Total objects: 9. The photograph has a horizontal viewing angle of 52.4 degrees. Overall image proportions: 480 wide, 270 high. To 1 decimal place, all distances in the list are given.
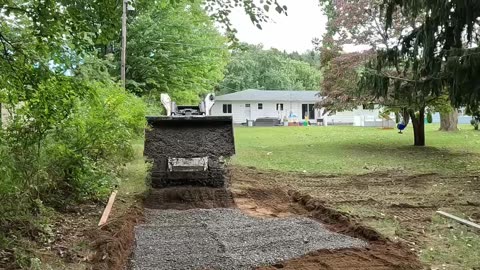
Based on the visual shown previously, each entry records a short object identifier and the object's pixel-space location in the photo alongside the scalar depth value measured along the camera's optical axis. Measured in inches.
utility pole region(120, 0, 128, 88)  713.6
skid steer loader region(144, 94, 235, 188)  339.0
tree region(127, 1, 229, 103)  908.6
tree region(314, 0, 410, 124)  716.7
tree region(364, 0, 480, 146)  343.0
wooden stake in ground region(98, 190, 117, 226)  258.3
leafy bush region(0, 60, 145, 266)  201.5
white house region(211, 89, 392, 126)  2050.9
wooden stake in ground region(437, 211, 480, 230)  245.8
